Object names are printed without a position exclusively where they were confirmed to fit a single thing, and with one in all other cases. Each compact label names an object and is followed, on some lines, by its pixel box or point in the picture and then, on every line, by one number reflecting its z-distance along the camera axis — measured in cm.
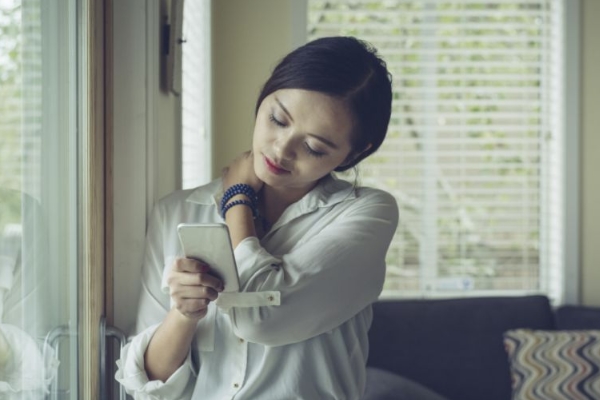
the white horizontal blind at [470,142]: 350
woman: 128
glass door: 115
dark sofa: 319
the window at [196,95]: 250
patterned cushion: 304
